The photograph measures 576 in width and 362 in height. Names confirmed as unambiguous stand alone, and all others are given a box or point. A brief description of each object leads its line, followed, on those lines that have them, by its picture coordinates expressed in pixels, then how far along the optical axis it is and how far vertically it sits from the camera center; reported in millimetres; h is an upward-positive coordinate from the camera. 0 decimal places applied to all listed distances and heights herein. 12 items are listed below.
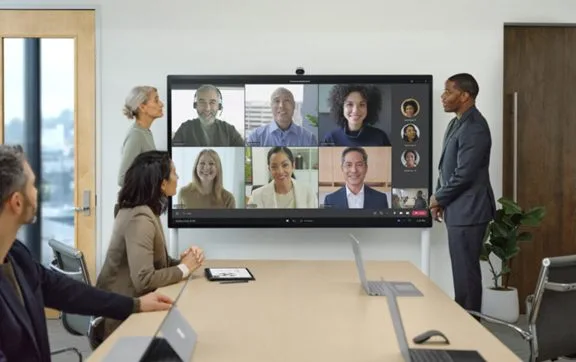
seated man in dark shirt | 1796 -333
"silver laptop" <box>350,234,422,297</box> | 2787 -530
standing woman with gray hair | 4484 +339
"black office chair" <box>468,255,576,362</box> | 2549 -594
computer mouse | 1999 -518
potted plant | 4605 -541
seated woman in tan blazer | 2830 -328
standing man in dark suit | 4320 -229
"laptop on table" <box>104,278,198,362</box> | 1696 -499
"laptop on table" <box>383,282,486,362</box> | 1778 -530
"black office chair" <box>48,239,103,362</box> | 2775 -478
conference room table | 1915 -539
